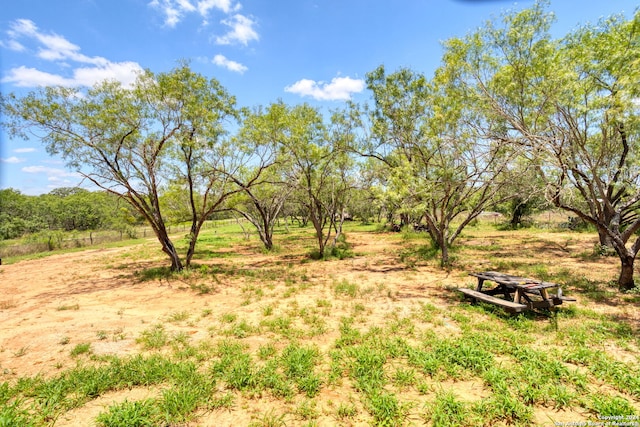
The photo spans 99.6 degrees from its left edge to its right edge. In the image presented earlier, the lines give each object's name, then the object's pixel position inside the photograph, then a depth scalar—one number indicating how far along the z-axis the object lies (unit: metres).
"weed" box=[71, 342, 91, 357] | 5.06
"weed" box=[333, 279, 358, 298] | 8.75
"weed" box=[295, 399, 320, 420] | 3.41
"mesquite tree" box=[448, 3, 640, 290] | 7.03
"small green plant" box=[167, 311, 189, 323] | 6.84
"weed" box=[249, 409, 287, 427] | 3.27
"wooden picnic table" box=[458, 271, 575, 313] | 6.33
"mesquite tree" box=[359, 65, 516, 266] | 9.93
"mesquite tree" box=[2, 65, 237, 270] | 9.55
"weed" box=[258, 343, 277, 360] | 4.89
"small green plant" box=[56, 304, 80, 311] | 7.71
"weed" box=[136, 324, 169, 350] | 5.36
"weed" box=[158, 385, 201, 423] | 3.39
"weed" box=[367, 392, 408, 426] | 3.27
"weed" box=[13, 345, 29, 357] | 5.07
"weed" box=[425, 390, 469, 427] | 3.23
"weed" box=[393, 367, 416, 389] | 4.00
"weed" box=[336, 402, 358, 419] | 3.41
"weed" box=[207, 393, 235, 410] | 3.62
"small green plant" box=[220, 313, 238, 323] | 6.71
